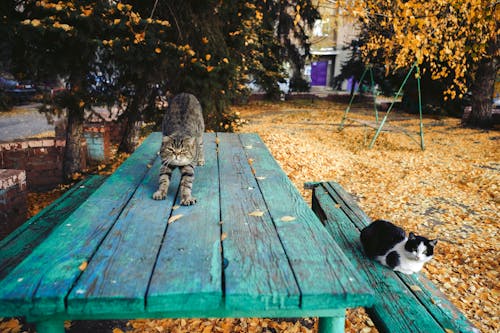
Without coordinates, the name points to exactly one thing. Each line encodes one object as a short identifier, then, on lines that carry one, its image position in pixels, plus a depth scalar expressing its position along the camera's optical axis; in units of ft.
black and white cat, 7.65
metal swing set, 27.56
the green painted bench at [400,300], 5.65
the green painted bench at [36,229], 7.34
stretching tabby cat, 7.30
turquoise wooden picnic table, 4.10
